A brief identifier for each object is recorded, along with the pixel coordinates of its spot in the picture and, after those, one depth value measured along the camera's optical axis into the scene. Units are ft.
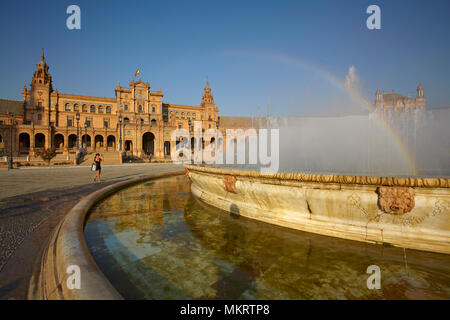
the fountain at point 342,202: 9.60
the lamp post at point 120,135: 140.71
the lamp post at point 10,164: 60.91
